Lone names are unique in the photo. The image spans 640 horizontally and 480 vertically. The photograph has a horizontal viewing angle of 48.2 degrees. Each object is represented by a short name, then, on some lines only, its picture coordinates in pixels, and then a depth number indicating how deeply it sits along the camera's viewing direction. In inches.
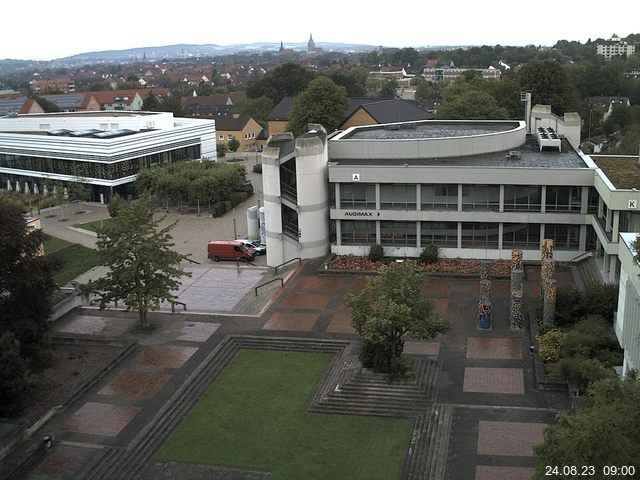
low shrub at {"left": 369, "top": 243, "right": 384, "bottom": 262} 1588.3
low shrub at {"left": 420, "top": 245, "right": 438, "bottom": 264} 1552.7
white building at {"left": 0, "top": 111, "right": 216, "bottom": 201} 2583.7
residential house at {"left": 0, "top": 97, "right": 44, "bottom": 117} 5433.1
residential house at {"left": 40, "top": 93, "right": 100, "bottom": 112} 5802.2
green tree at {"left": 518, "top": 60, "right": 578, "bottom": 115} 3147.1
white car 1788.9
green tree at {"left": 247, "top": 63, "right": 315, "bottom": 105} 4815.5
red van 1756.9
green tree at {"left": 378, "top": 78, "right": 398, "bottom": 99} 6433.6
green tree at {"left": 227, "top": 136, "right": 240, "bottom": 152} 3759.8
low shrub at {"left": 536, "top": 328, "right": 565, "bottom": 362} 1051.9
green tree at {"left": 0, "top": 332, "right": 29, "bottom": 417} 928.9
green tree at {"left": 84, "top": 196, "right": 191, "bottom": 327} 1213.1
